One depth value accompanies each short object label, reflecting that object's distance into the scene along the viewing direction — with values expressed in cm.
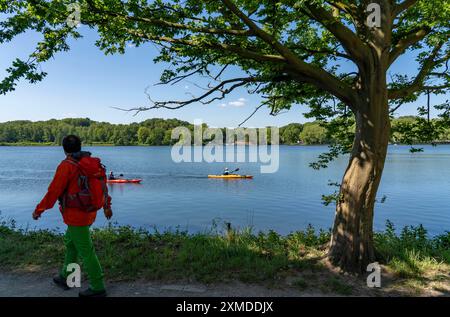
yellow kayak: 4312
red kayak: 3868
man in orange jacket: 415
